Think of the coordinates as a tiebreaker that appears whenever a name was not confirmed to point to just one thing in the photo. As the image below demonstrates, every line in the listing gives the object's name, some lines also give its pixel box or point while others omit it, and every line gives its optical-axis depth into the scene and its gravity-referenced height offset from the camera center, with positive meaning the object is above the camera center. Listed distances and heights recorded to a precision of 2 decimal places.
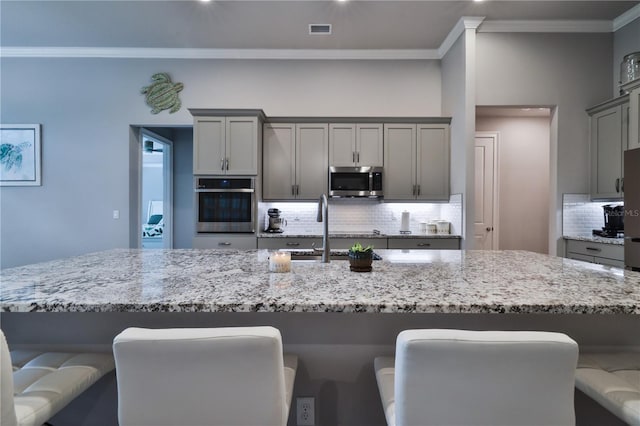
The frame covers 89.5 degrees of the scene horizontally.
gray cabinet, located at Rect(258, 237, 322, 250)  3.82 -0.40
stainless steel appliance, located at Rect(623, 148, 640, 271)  2.68 -0.01
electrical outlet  1.36 -0.84
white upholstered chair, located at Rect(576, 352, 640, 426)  0.92 -0.54
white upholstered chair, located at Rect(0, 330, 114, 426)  0.83 -0.57
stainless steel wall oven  3.75 +0.01
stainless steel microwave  4.01 +0.33
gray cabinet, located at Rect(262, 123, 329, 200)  4.07 +0.61
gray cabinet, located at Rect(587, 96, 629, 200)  3.20 +0.66
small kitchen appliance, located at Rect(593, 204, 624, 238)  3.16 -0.12
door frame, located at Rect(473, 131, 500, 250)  4.89 +0.39
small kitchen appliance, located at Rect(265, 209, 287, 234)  4.13 -0.16
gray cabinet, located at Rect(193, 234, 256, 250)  3.75 -0.38
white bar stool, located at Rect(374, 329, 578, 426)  0.76 -0.41
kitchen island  0.98 -0.29
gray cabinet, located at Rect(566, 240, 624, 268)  2.93 -0.42
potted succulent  1.46 -0.23
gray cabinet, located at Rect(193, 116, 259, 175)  3.80 +0.76
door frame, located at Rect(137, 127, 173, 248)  5.38 +0.27
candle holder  1.47 -0.25
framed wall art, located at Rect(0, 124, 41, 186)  4.20 +0.66
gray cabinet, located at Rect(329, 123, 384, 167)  4.05 +0.80
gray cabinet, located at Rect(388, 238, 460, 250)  3.74 -0.40
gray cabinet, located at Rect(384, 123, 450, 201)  4.03 +0.60
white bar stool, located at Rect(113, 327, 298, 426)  0.78 -0.42
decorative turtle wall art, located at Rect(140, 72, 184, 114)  4.19 +1.48
